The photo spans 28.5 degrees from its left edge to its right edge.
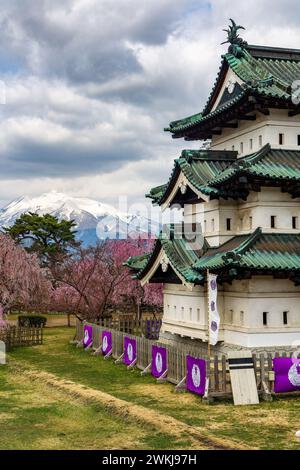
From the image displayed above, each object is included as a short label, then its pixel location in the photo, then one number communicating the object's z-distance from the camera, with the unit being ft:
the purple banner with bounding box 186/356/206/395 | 61.21
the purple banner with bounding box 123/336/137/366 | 83.30
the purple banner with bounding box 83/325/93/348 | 102.89
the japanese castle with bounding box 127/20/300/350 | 71.77
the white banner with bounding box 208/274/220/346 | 66.54
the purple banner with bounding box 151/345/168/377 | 72.08
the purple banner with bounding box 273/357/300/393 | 61.16
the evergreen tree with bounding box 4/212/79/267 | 207.72
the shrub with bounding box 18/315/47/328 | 145.80
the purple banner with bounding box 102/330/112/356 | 93.35
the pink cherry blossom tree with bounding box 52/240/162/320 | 125.59
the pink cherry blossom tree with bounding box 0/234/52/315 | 107.34
